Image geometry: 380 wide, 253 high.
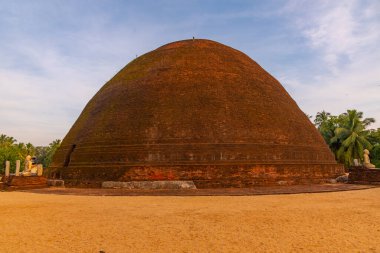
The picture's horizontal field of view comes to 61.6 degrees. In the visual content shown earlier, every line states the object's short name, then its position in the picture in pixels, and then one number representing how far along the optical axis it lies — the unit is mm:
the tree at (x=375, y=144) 37859
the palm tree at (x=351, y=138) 36656
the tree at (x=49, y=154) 58397
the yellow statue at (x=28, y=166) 17291
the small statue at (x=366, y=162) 18923
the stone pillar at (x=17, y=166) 16689
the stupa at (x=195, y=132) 15109
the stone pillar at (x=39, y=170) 17375
